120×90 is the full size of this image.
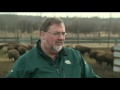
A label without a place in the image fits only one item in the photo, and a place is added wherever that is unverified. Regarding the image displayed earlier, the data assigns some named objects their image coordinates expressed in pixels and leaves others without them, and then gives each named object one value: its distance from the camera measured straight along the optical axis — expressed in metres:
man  3.75
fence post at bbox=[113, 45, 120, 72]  14.35
